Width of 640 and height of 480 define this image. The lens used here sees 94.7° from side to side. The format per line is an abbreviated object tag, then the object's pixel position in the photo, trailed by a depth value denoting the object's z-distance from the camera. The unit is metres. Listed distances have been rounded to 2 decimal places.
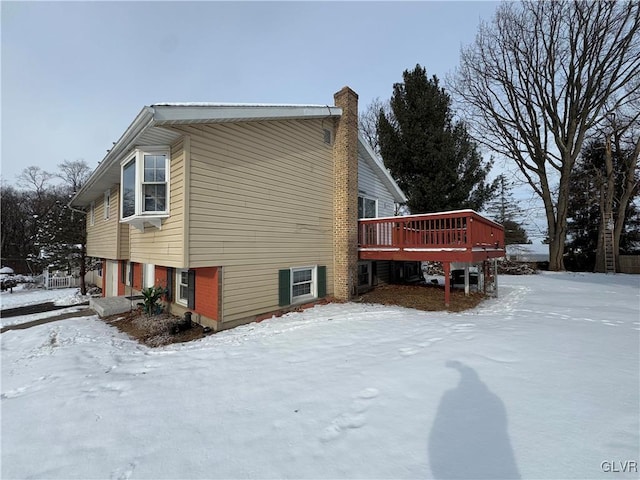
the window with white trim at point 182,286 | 8.36
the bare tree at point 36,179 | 35.66
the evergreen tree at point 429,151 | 18.47
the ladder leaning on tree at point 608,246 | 20.31
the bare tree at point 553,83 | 18.23
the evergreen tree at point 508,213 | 34.03
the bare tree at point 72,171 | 35.97
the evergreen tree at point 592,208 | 22.16
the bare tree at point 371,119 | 28.11
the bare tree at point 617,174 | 20.27
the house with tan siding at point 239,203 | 6.54
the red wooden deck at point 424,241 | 8.17
